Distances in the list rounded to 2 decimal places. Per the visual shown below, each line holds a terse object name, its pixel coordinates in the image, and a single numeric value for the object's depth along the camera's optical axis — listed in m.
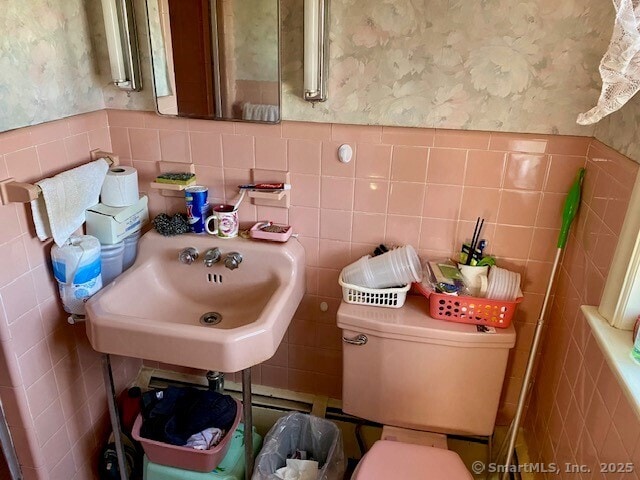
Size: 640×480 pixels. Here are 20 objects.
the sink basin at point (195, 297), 1.23
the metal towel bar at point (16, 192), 1.20
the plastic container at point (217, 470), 1.49
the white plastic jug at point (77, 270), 1.35
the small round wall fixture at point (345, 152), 1.45
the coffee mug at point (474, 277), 1.43
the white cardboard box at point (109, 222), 1.49
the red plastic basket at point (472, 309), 1.39
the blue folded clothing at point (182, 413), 1.52
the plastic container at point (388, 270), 1.45
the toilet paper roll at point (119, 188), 1.51
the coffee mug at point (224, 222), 1.53
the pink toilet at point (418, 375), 1.38
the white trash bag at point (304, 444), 1.52
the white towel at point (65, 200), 1.28
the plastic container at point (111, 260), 1.51
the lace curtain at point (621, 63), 0.86
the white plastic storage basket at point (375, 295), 1.46
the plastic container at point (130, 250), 1.60
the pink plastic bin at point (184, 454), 1.46
